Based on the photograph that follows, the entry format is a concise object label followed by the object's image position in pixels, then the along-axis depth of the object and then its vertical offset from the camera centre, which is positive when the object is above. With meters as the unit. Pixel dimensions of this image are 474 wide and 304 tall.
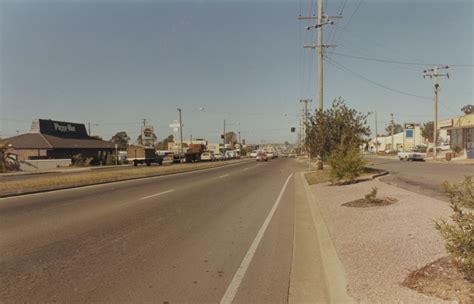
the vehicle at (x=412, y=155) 47.03 -1.75
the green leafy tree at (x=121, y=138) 141.75 +2.17
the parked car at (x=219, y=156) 86.99 -3.17
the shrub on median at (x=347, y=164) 16.44 -0.98
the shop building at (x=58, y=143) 50.44 +0.12
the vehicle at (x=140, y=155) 52.06 -1.67
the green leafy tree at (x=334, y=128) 23.05 +0.91
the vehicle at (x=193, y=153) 64.81 -1.81
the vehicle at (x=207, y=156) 74.44 -2.63
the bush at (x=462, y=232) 4.37 -1.10
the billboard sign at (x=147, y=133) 87.25 +2.48
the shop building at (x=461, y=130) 48.78 +1.77
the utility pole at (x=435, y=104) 47.67 +4.95
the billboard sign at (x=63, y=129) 54.97 +2.40
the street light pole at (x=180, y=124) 69.31 +3.57
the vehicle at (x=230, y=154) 106.29 -3.36
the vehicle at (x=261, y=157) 69.06 -2.68
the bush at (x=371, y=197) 10.77 -1.62
